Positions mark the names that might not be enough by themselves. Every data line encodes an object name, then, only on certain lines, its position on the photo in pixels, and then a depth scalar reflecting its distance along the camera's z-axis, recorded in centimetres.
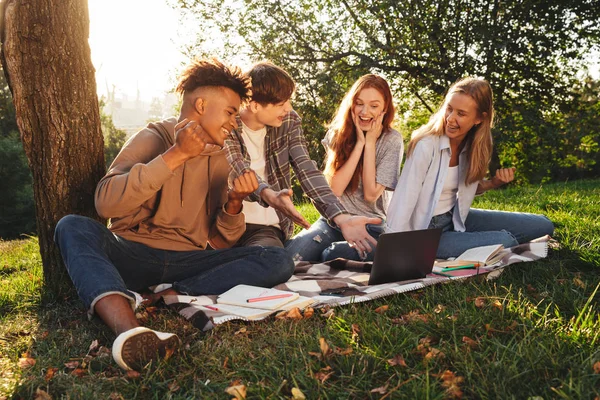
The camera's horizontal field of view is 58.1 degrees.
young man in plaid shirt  376
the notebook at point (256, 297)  285
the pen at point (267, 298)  292
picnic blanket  282
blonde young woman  421
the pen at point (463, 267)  352
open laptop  322
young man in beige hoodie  283
